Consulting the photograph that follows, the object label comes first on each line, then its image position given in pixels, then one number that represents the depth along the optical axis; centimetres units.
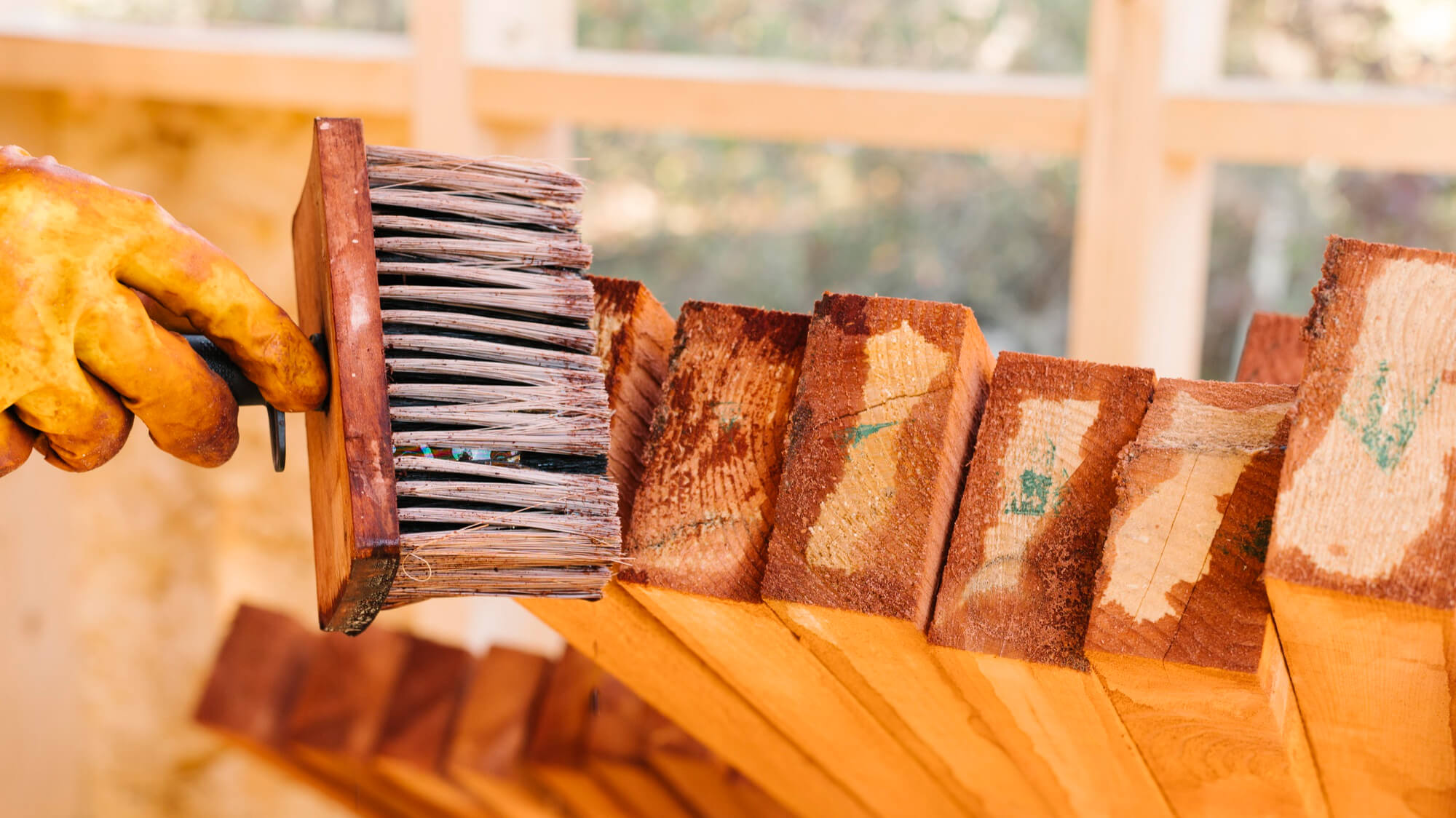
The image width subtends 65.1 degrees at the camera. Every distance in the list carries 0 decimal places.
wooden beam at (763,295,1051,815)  83
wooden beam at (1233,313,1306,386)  126
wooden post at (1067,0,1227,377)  198
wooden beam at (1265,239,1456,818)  67
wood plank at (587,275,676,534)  101
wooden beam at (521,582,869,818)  105
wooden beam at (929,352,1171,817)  81
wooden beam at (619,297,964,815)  90
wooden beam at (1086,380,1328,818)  74
